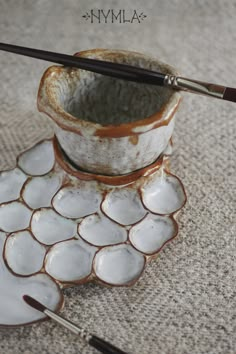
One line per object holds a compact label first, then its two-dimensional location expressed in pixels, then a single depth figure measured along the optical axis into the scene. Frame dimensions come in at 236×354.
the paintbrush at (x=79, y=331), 0.40
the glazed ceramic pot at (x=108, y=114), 0.44
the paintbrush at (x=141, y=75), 0.45
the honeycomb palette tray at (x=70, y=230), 0.44
